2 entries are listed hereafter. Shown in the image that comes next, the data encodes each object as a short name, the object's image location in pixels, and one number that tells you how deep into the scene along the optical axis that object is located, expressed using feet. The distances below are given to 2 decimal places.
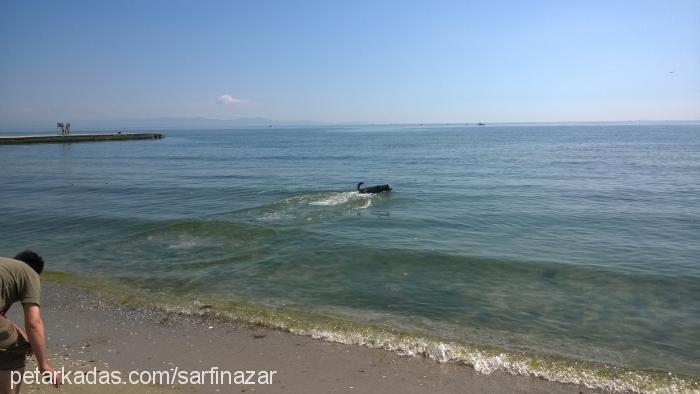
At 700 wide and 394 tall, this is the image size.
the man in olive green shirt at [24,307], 14.57
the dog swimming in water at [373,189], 88.17
